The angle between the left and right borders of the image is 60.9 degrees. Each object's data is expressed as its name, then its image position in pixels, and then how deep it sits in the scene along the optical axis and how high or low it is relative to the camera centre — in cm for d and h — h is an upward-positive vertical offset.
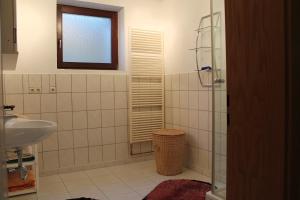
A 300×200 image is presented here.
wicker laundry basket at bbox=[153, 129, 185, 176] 279 -65
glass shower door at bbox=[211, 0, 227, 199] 157 -5
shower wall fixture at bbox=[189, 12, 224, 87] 270 +50
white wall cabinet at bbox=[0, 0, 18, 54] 144 +39
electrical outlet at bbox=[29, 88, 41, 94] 269 +4
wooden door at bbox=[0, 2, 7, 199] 67 -19
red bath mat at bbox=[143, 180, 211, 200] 219 -88
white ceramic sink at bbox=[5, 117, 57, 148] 140 -23
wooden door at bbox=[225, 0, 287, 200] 82 -2
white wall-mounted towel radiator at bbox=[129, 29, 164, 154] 317 +12
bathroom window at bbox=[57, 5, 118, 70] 300 +69
